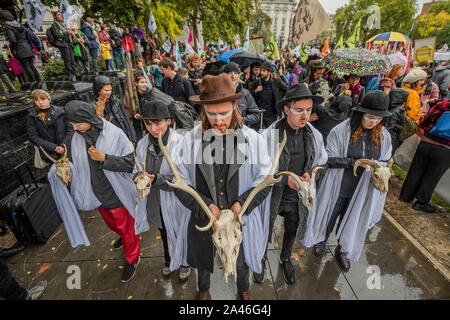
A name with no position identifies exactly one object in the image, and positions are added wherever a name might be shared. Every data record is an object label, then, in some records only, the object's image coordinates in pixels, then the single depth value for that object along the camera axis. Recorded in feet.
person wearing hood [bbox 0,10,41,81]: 21.31
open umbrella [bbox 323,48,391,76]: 13.76
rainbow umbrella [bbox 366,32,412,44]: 35.27
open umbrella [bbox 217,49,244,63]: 26.35
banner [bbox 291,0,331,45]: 17.17
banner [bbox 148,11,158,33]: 33.13
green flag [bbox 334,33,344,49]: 25.39
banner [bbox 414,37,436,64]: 25.67
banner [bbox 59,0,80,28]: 22.59
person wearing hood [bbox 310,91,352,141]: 13.64
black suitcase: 11.08
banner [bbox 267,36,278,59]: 29.68
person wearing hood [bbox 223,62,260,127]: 14.29
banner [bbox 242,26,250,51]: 35.43
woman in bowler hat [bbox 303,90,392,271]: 9.19
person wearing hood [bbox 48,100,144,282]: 8.43
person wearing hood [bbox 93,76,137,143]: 12.87
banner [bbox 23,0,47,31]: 19.87
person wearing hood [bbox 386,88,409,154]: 14.33
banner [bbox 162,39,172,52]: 37.47
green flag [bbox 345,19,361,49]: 24.53
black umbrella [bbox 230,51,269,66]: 20.98
